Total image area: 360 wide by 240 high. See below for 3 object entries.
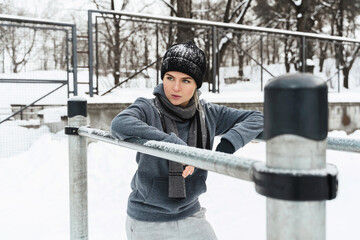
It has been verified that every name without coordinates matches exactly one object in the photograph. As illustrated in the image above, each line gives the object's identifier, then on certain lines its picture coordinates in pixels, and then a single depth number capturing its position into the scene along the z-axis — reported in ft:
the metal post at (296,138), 1.82
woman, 5.05
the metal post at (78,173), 6.34
